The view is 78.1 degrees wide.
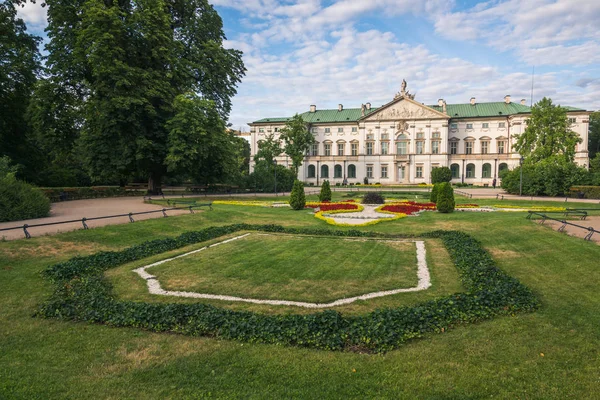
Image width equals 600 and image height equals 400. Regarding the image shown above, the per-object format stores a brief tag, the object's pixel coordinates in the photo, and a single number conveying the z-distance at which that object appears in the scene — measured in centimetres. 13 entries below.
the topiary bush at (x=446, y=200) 1986
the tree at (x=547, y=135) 4291
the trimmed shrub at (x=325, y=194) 2653
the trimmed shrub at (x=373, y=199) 2612
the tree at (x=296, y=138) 6103
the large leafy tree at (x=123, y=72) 2527
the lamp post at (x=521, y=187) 3481
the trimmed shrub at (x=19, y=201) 1500
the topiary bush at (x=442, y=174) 5612
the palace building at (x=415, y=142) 6556
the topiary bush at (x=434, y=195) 2483
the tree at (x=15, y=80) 2684
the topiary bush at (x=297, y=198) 2250
